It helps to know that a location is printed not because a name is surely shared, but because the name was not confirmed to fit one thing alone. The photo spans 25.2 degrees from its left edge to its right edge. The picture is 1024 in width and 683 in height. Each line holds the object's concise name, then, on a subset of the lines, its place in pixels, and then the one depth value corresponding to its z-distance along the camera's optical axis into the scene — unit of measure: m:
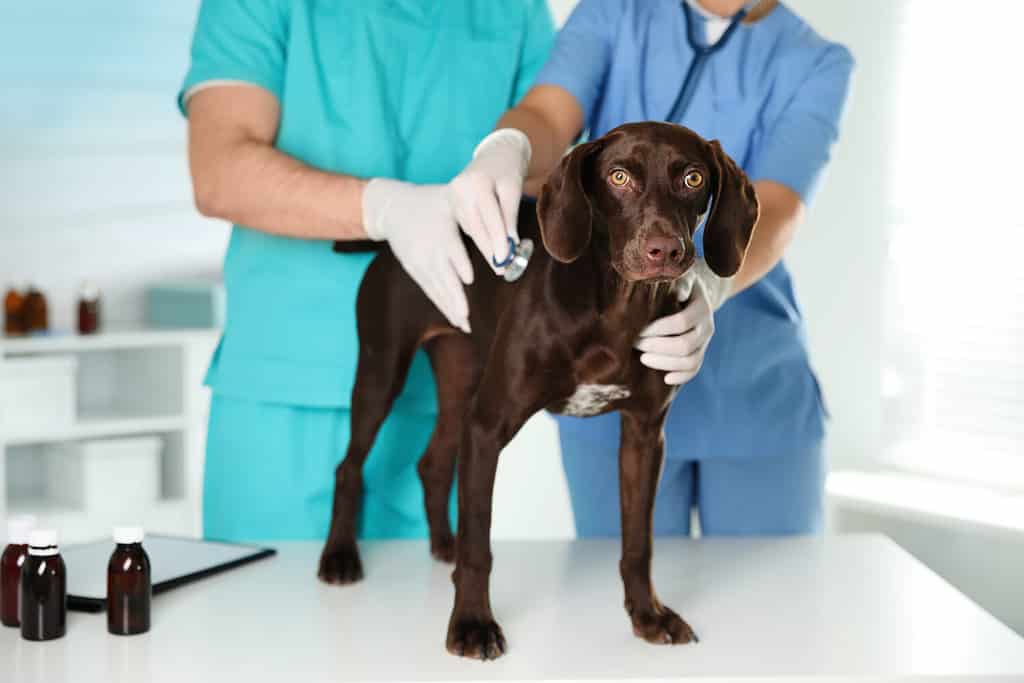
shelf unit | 5.30
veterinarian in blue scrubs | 2.98
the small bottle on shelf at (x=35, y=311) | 5.42
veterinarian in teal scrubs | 2.97
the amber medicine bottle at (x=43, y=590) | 2.47
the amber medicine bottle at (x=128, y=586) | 2.49
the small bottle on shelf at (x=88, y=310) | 5.48
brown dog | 2.36
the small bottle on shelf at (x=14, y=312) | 5.37
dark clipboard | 2.61
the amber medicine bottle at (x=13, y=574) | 2.54
